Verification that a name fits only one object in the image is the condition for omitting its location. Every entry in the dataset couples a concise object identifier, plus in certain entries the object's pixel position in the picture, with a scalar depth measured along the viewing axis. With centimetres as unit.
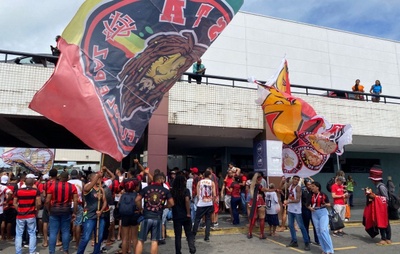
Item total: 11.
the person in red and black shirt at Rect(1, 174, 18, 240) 804
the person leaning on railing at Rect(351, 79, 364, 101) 1490
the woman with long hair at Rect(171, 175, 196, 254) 659
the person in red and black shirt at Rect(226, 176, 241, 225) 1025
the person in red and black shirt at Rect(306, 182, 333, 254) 675
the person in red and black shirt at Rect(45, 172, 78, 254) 631
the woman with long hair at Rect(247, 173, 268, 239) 855
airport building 1061
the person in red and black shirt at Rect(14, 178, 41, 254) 658
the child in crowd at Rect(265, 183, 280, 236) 874
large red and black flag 436
